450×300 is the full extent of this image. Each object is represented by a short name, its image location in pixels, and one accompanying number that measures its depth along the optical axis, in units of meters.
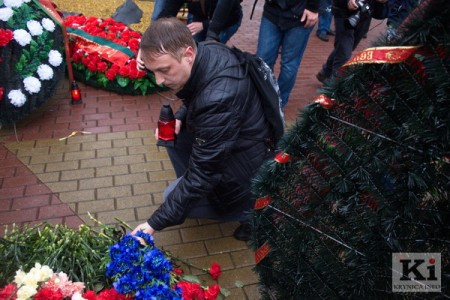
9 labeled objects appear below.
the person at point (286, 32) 3.45
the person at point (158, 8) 3.51
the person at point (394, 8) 3.17
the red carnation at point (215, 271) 2.25
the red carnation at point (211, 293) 1.88
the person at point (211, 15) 3.48
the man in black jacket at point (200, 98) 1.85
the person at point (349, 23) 3.91
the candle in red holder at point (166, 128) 2.42
